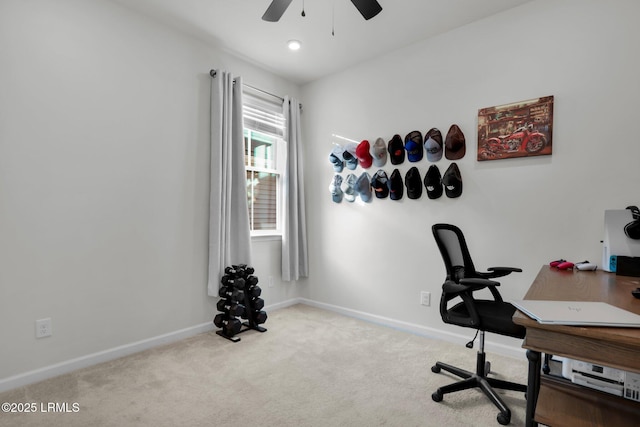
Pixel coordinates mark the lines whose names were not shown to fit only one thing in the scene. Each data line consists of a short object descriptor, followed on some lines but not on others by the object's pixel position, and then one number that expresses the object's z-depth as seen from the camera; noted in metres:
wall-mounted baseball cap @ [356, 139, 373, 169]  3.28
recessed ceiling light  3.00
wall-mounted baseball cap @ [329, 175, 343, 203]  3.56
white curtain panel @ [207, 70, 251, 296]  2.97
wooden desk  0.88
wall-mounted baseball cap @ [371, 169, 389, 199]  3.18
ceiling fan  1.87
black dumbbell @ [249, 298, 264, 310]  3.02
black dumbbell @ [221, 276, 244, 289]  2.86
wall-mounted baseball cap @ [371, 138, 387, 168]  3.19
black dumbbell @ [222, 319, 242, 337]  2.77
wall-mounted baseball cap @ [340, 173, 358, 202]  3.43
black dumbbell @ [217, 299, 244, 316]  2.79
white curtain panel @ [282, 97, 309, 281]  3.68
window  3.47
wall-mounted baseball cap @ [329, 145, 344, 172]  3.47
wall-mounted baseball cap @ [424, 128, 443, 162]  2.81
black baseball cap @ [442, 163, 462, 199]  2.70
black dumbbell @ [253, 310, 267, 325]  2.98
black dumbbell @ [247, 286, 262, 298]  3.02
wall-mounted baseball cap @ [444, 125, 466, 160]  2.69
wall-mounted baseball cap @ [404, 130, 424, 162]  2.93
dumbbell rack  2.81
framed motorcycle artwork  2.33
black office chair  1.69
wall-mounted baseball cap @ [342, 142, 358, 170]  3.40
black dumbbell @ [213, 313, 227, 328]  2.88
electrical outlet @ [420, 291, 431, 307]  2.91
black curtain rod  3.01
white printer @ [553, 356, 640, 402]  1.18
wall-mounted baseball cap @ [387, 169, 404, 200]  3.08
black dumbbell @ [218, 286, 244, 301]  2.82
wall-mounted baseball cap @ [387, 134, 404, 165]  3.07
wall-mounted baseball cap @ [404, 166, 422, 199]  2.95
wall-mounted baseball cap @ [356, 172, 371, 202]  3.32
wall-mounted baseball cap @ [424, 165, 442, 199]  2.83
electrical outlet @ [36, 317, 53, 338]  2.12
